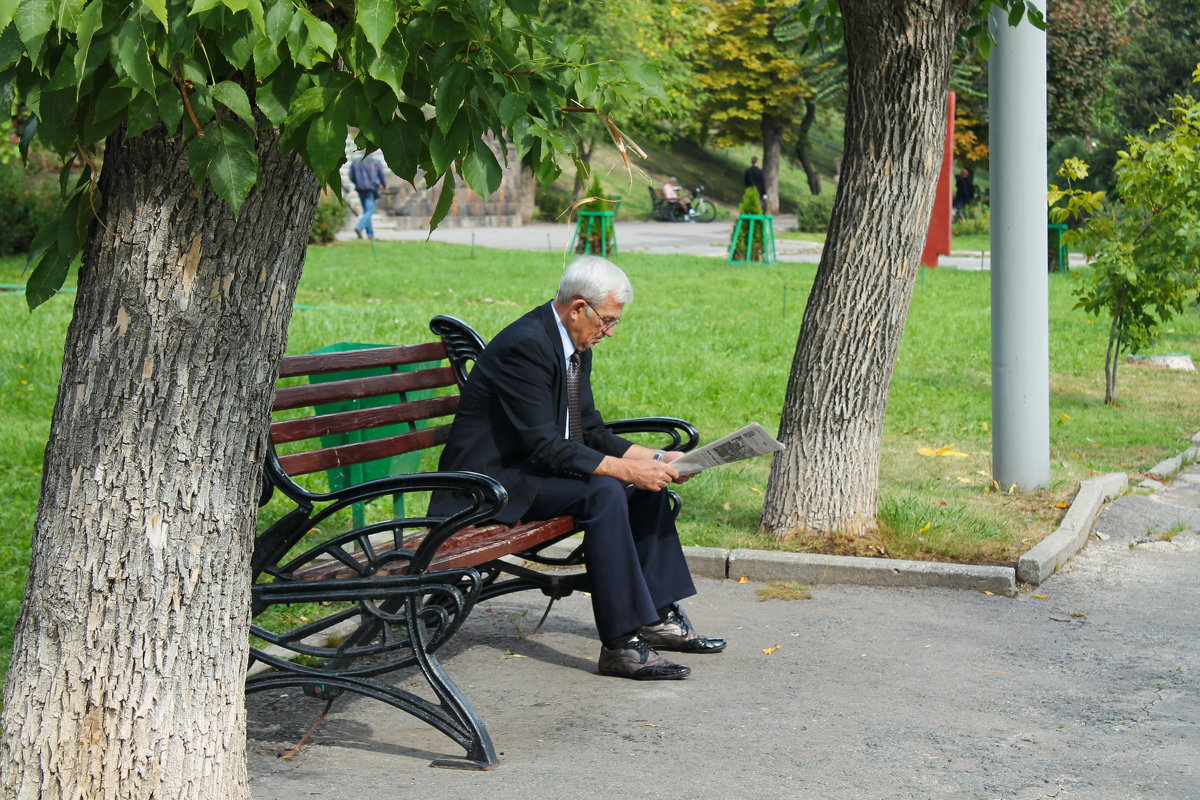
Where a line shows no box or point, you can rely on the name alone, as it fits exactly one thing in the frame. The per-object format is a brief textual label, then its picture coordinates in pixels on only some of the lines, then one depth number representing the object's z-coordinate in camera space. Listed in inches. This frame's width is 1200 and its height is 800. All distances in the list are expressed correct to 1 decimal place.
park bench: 313.7
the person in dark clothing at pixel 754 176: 2979.8
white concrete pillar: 560.4
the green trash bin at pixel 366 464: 440.1
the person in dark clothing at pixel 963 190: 3164.4
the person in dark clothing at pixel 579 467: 367.6
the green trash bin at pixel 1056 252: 1806.1
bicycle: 3225.9
